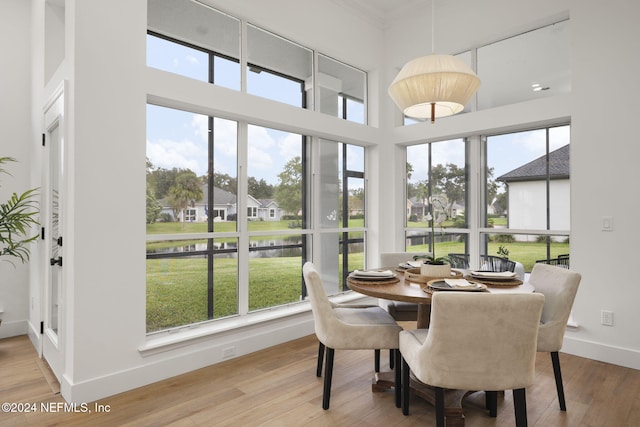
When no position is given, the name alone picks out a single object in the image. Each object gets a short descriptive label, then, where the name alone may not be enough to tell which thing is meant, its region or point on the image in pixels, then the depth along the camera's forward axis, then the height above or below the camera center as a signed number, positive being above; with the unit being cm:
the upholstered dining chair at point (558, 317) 229 -64
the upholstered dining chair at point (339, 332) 231 -73
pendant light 238 +87
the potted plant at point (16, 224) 312 -6
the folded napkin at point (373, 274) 257 -41
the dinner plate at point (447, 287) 210 -42
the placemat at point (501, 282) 237 -44
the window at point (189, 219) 293 -2
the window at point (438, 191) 422 +30
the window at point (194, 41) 296 +149
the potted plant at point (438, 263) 254 -33
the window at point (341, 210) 424 +7
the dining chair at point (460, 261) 418 -51
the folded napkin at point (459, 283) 214 -40
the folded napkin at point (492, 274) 246 -40
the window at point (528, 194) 354 +21
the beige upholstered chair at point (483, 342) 169 -59
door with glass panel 256 -13
